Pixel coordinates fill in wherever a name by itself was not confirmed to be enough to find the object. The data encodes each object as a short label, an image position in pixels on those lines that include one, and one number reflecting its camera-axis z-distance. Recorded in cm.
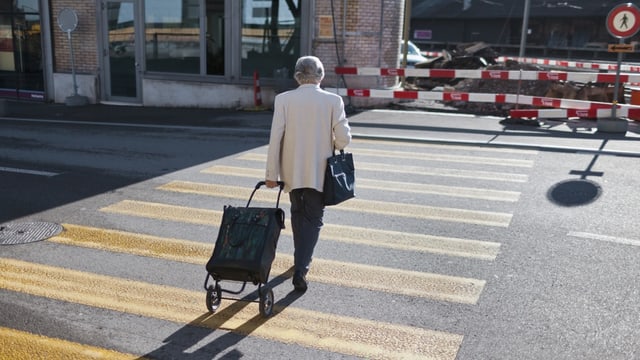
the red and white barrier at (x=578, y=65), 2109
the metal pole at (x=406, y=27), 1861
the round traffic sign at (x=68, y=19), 1758
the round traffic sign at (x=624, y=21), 1192
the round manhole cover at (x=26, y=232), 648
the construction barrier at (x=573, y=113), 1316
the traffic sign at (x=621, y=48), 1206
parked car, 2577
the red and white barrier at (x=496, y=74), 1366
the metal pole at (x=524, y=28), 2345
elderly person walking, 497
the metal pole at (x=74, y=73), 1809
